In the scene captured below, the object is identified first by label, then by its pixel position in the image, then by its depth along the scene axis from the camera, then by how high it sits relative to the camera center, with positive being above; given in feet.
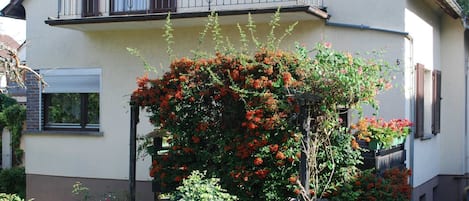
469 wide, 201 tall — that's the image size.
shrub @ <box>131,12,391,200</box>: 26.78 -0.22
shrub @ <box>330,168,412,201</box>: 27.55 -3.45
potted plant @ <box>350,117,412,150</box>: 28.70 -1.01
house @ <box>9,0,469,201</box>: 35.42 +2.76
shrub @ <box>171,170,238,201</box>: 25.59 -3.35
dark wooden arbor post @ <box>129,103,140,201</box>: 31.68 -1.70
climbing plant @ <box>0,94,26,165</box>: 58.54 -1.37
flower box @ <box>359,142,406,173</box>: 29.58 -2.30
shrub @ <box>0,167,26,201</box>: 50.98 -5.88
